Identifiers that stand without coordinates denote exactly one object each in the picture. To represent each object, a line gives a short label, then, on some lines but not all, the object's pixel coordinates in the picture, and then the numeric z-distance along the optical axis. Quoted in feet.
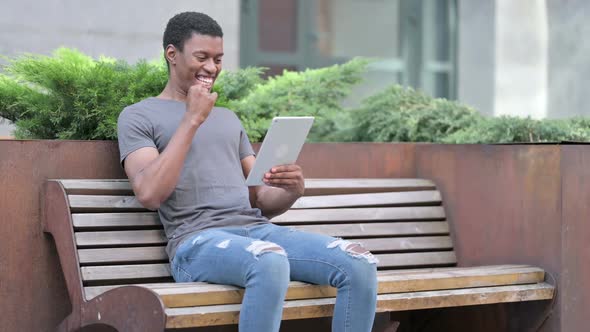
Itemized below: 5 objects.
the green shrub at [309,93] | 33.54
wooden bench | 22.16
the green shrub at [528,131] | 31.25
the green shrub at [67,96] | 26.57
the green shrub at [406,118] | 35.56
